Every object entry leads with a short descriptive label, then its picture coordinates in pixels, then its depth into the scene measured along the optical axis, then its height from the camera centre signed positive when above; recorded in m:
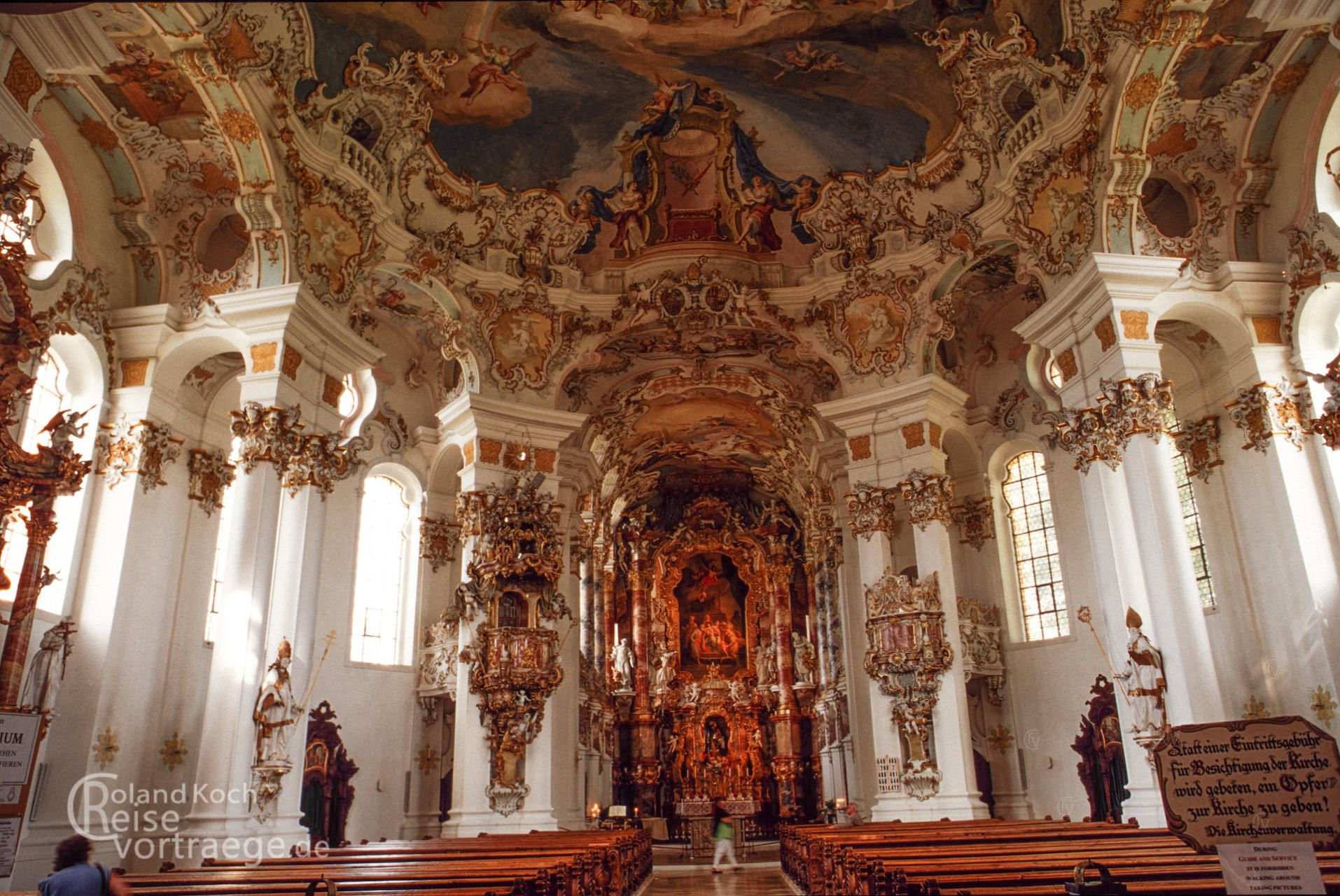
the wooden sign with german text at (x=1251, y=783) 4.34 -0.02
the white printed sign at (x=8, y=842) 7.54 -0.20
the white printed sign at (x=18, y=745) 7.77 +0.51
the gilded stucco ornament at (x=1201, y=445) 15.33 +4.90
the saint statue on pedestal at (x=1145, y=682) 11.91 +1.13
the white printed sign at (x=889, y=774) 16.30 +0.23
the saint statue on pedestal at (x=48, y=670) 12.20 +1.67
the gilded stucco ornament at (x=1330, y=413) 11.41 +4.06
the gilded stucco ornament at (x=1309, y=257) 13.30 +6.65
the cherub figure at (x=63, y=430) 10.69 +3.91
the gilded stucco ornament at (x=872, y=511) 17.80 +4.70
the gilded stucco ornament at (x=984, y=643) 18.12 +2.46
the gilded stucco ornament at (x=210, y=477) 15.58 +4.96
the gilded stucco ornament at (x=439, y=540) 19.94 +4.97
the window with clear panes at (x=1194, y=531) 15.45 +3.71
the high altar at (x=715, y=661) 32.09 +4.26
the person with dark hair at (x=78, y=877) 5.61 -0.35
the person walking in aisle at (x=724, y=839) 19.83 -0.86
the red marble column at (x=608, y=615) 30.56 +5.55
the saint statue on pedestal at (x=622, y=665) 32.28 +4.03
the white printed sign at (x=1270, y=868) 4.33 -0.38
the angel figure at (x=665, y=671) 33.75 +3.98
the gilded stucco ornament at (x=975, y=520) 19.27 +4.88
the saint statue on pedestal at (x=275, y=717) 12.29 +1.04
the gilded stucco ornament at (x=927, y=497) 17.22 +4.76
